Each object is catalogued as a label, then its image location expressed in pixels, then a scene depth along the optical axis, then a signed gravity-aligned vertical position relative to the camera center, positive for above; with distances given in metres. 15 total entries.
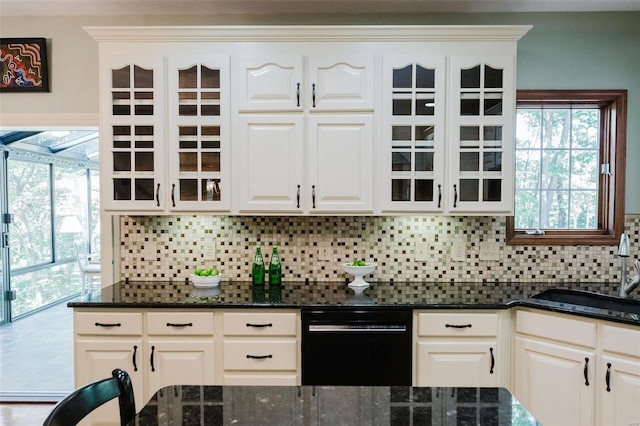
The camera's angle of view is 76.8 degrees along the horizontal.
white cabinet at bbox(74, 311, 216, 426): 2.26 -0.81
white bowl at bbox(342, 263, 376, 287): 2.51 -0.44
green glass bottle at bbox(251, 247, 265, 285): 2.68 -0.45
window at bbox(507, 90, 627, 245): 2.74 +0.23
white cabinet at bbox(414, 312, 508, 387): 2.23 -0.81
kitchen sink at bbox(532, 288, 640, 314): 2.34 -0.59
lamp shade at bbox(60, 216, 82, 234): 5.93 -0.36
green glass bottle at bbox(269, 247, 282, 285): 2.69 -0.46
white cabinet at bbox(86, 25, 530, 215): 2.41 +0.52
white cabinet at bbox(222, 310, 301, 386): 2.23 -0.80
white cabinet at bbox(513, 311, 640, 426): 1.99 -0.87
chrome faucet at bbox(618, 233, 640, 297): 2.31 -0.42
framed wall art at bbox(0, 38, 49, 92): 2.77 +0.94
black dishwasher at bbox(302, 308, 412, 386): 2.19 -0.79
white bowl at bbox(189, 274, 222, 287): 2.60 -0.51
